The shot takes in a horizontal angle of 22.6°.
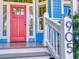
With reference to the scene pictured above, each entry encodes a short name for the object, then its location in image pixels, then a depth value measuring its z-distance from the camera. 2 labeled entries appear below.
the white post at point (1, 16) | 9.02
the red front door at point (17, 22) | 9.34
